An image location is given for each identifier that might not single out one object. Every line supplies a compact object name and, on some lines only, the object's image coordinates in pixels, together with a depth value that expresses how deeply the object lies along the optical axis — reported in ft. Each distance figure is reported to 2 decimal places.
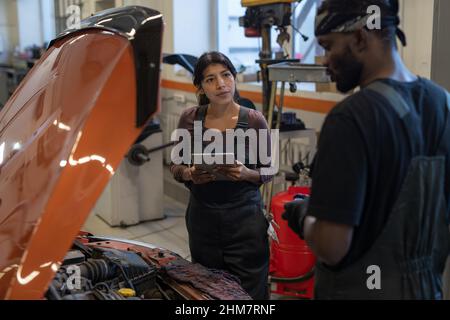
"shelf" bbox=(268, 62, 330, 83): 9.04
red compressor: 10.68
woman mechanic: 7.28
